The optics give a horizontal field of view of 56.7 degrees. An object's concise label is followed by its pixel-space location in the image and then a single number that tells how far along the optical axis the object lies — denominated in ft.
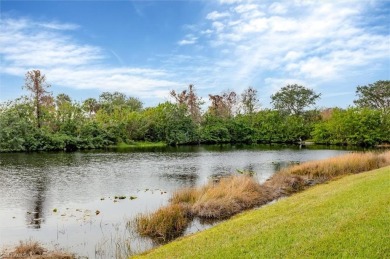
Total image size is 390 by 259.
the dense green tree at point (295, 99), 343.26
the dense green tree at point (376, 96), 294.25
